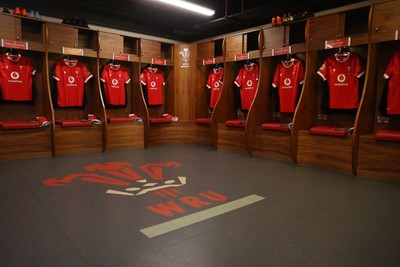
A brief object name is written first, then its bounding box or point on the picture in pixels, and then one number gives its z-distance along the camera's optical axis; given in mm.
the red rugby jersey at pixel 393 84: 3660
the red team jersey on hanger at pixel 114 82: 5516
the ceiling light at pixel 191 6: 5125
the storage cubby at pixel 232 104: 5320
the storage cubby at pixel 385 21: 3488
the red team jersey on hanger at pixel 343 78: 4121
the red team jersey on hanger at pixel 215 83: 6022
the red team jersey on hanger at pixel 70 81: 5047
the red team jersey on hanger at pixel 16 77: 4547
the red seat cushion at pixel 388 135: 3358
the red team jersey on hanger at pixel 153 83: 6035
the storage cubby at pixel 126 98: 5344
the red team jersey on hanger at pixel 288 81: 4734
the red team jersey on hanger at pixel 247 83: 5371
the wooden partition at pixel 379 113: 3465
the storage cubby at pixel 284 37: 4699
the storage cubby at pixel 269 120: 4637
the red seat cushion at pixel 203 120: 5958
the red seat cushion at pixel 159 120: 5858
